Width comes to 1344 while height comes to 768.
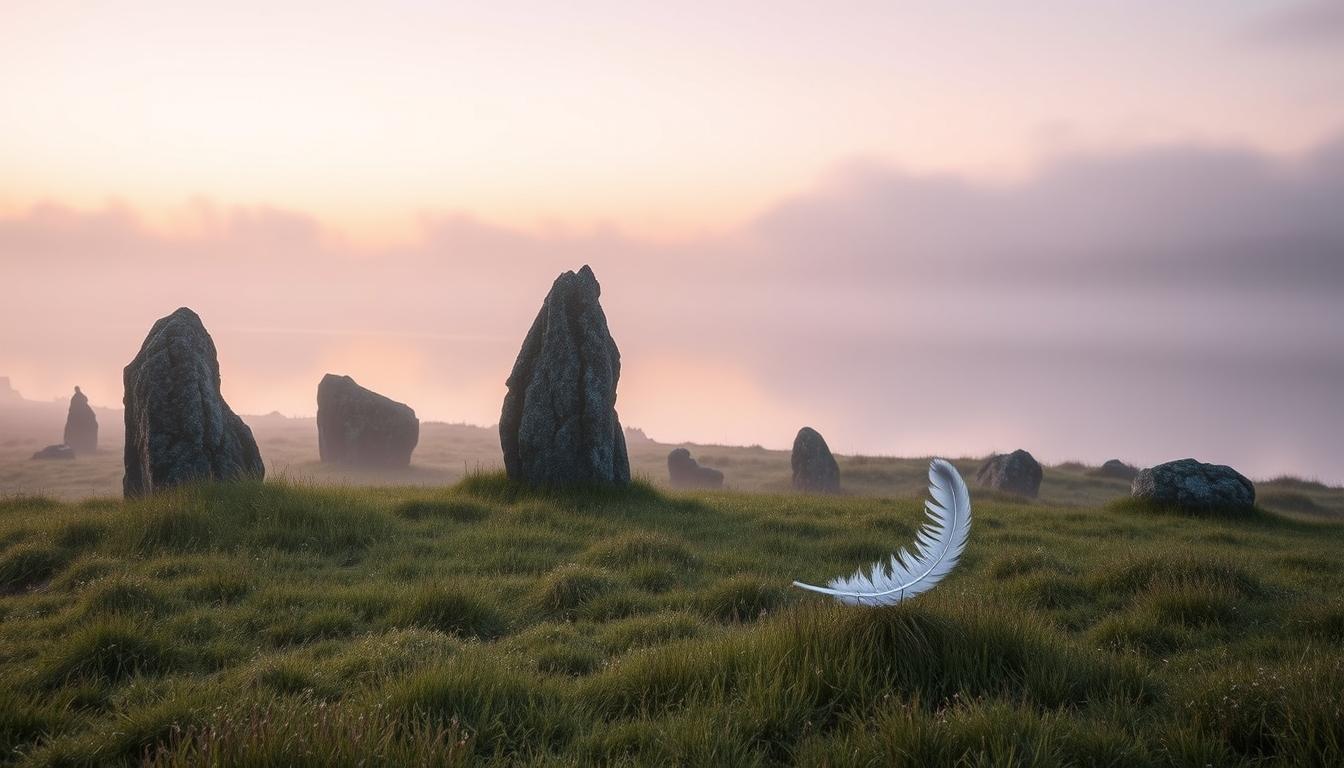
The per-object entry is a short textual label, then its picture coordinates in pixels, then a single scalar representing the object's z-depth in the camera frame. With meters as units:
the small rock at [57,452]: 36.95
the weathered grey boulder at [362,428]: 33.44
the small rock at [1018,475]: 28.83
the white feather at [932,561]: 6.06
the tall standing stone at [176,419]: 14.51
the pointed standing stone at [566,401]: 15.05
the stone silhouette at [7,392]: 111.59
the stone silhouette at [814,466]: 30.84
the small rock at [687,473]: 34.81
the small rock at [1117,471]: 35.06
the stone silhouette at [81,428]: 41.59
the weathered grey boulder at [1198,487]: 15.96
